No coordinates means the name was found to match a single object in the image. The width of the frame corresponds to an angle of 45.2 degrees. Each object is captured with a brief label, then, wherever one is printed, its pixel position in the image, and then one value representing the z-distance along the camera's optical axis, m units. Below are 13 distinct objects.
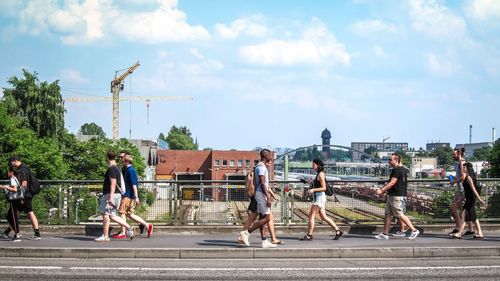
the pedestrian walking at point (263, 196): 11.36
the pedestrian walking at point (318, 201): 12.33
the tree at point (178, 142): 187.80
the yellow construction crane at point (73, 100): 187.38
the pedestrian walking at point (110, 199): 11.99
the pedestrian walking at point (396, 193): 12.41
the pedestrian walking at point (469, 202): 12.59
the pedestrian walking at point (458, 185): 12.64
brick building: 103.44
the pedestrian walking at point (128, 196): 12.43
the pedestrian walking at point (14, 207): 12.01
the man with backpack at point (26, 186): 12.07
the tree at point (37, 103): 61.53
